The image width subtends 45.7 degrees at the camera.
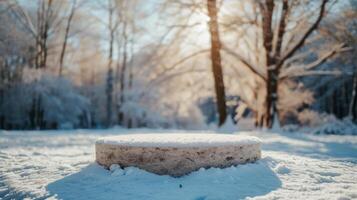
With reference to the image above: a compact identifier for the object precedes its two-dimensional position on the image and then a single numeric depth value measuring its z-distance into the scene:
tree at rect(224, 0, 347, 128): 16.66
